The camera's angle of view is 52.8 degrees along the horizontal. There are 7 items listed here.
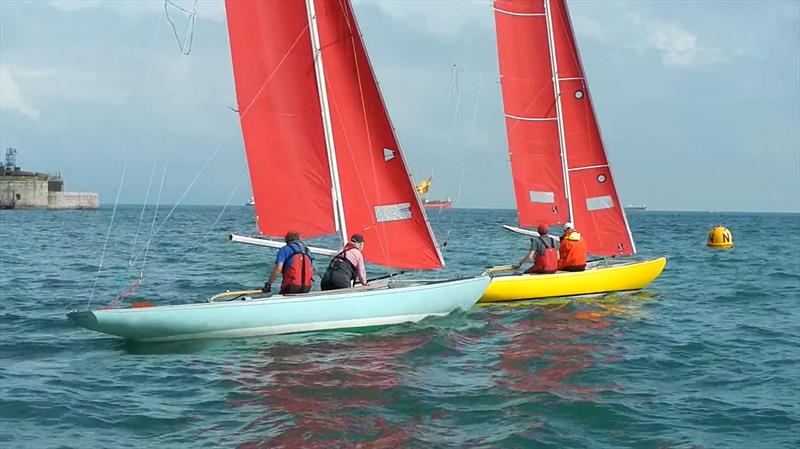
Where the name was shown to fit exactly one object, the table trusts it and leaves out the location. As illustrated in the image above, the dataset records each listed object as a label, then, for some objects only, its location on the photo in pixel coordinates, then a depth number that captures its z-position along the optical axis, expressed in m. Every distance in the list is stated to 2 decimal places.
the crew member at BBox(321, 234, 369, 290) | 14.99
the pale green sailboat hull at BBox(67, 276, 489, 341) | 13.11
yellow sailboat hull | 18.80
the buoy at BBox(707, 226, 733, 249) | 49.16
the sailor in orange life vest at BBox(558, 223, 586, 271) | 19.58
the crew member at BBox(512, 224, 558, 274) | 19.19
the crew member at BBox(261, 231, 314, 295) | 14.47
